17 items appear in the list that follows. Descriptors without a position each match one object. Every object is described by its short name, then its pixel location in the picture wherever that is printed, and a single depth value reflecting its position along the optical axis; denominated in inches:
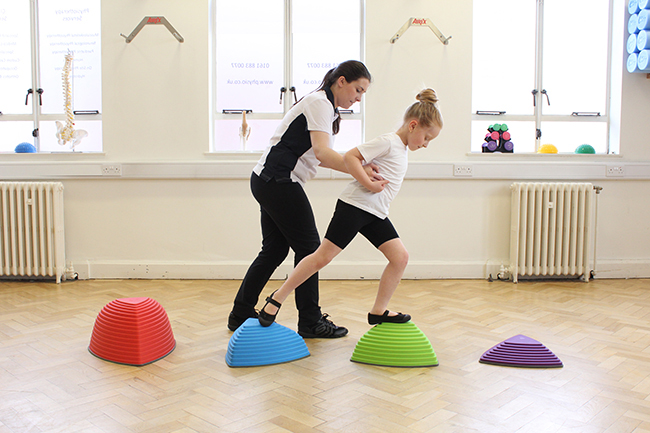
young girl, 84.2
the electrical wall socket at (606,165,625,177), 159.0
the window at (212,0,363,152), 160.7
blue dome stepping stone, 82.6
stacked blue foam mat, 149.4
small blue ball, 157.2
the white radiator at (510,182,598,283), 152.9
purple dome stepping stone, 82.7
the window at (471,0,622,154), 164.4
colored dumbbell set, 159.8
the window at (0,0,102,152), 160.9
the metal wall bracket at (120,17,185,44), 151.3
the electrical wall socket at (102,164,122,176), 155.3
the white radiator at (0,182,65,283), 148.9
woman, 86.0
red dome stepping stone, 84.8
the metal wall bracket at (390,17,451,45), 152.3
